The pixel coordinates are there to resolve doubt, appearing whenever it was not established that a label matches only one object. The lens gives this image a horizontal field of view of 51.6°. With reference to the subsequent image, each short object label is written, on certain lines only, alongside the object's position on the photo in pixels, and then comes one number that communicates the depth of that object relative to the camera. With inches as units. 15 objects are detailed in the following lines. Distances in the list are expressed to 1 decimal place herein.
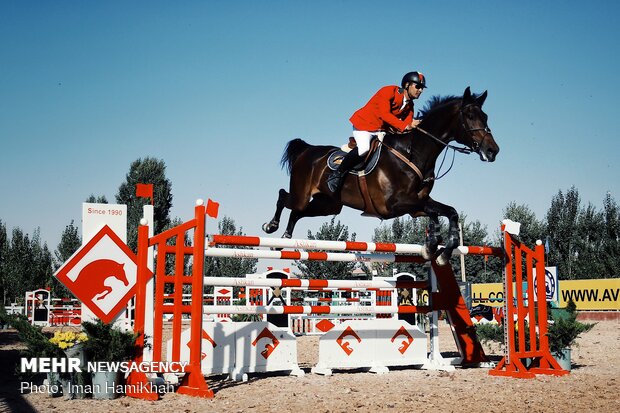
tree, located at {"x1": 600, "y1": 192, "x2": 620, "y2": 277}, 1115.3
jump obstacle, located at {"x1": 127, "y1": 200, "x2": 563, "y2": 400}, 184.5
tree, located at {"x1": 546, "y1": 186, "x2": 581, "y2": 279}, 1270.9
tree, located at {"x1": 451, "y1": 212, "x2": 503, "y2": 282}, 1357.0
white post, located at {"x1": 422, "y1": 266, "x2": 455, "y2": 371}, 251.0
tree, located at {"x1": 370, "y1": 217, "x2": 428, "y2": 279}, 1352.1
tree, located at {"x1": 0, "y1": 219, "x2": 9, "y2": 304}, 1019.1
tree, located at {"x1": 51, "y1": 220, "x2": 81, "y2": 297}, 1198.1
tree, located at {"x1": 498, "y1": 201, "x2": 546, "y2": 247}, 1337.4
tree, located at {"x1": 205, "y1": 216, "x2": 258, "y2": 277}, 1157.7
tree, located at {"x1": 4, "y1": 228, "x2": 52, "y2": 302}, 1044.5
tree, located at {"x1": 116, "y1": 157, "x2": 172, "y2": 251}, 1306.6
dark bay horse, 215.9
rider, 230.1
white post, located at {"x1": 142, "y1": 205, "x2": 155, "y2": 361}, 197.0
